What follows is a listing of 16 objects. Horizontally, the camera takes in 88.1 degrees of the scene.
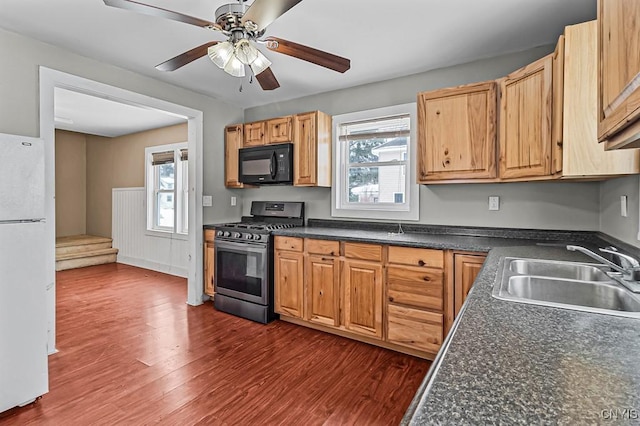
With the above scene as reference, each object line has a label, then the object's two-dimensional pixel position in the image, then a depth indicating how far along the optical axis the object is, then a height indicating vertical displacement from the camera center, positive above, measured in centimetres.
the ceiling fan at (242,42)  155 +94
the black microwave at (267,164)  353 +50
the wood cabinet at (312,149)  339 +62
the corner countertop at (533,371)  49 -31
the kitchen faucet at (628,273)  121 -25
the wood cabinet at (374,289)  241 -66
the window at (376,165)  317 +45
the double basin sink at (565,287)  115 -31
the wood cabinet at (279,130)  354 +86
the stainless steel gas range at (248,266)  327 -59
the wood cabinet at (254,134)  378 +88
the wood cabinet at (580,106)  174 +55
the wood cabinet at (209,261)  381 -61
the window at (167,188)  526 +35
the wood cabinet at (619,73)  74 +35
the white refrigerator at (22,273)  186 -38
